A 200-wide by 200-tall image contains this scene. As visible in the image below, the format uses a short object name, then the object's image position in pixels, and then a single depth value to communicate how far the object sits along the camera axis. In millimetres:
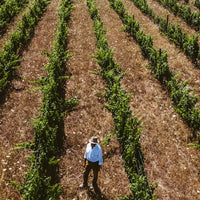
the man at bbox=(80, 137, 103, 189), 6000
